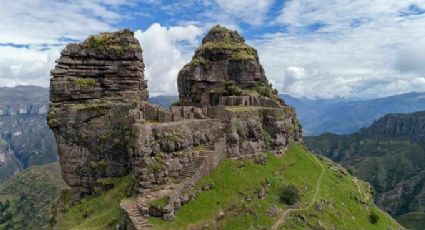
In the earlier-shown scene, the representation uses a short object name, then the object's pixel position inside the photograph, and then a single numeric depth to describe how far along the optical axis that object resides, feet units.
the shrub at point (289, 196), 179.73
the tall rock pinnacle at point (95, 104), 182.60
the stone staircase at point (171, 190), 137.90
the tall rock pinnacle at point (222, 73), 276.41
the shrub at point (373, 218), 212.45
